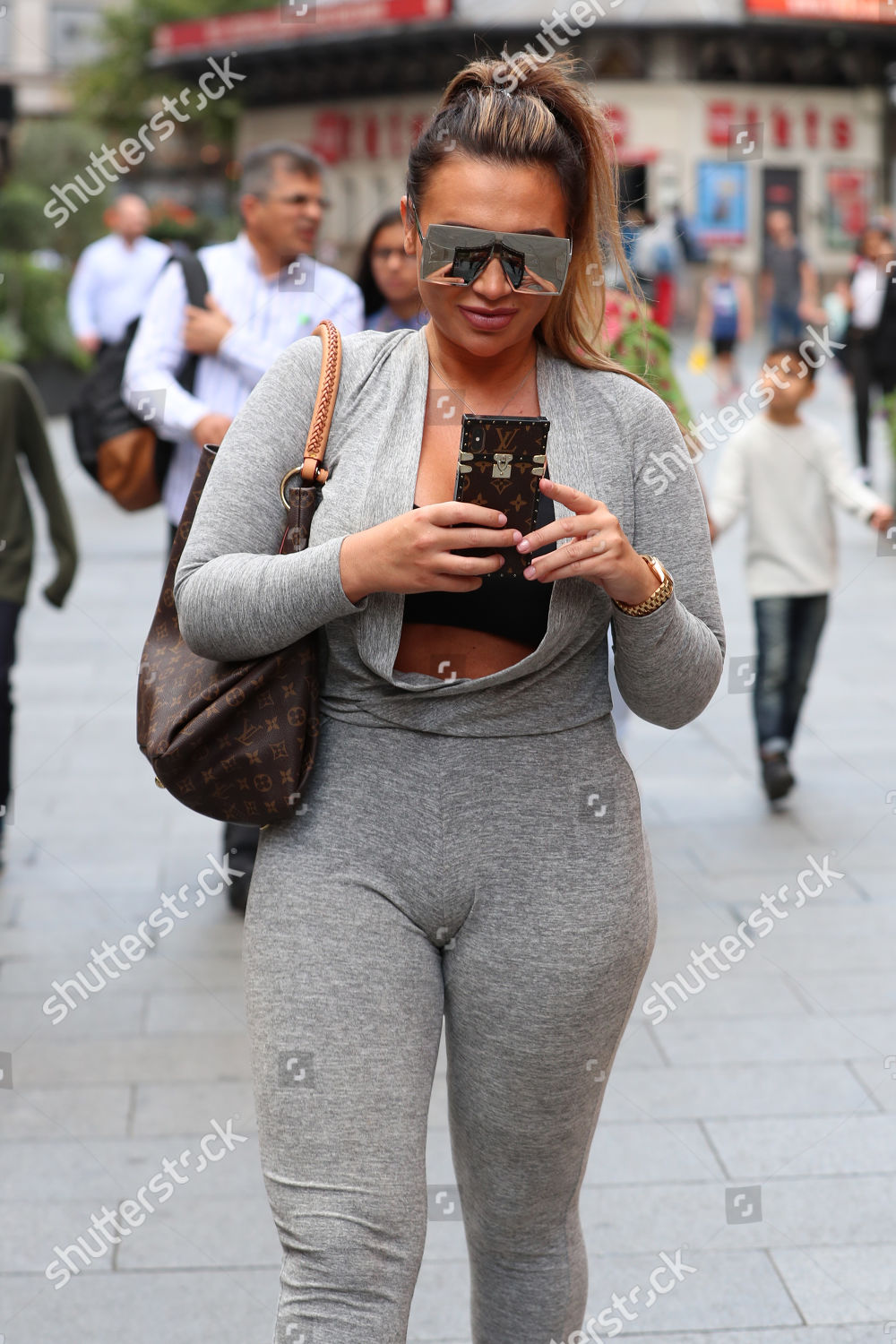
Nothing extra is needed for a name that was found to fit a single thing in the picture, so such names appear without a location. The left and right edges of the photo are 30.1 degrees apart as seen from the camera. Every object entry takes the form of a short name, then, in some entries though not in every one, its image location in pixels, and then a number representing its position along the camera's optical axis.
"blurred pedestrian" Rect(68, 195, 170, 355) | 11.01
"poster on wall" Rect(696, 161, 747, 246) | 32.38
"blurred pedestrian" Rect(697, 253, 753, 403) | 17.62
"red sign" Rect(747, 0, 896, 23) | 33.31
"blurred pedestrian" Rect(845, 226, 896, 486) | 11.69
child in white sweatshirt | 5.76
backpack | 4.39
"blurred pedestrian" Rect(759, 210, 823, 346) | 15.33
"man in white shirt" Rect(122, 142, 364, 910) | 4.37
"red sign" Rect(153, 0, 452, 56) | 34.81
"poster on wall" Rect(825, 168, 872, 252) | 34.09
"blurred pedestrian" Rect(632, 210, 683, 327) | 20.41
